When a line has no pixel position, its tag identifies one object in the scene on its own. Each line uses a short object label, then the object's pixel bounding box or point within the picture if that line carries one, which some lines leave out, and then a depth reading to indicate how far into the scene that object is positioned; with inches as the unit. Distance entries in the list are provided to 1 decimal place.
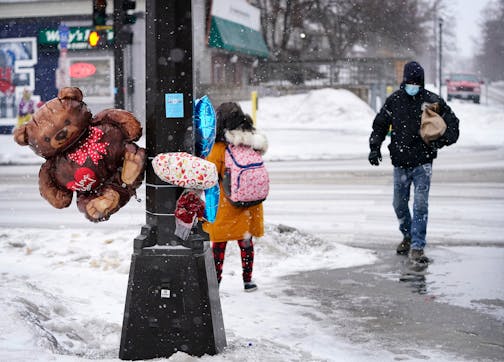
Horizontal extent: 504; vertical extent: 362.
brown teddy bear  333.1
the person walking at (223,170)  501.7
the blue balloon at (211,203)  397.1
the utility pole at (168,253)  346.9
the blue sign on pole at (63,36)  1811.0
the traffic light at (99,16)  1231.4
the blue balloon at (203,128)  370.0
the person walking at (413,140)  617.3
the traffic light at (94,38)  1374.3
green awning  2583.7
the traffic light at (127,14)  1049.5
